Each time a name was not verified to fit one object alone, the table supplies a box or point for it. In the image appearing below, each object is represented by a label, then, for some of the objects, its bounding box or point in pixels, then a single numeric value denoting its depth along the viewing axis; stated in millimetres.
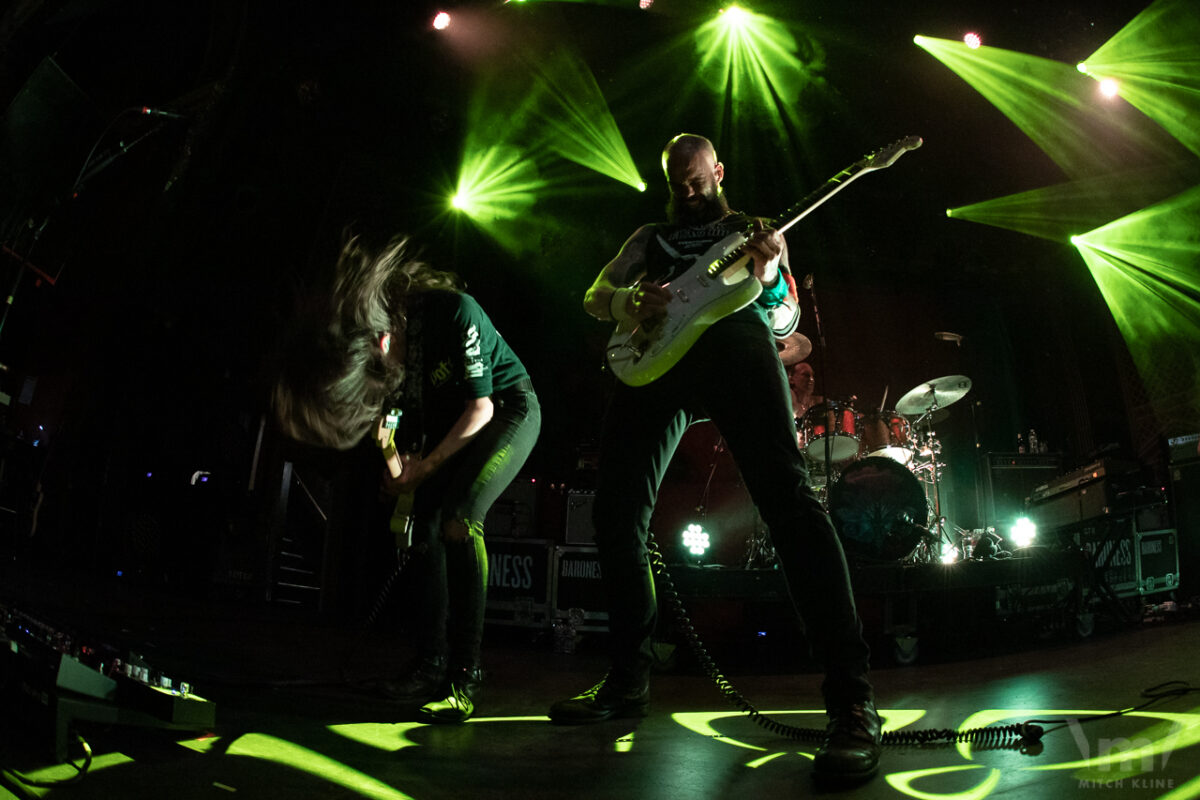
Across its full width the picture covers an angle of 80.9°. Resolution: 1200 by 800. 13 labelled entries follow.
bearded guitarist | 1913
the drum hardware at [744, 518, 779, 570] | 5627
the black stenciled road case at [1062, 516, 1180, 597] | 5500
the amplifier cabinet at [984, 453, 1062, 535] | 7973
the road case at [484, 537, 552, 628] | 5194
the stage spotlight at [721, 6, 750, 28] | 6266
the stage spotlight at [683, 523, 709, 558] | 6215
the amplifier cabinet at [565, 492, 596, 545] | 6258
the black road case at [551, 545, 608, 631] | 5039
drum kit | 4586
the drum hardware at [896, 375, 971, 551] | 6297
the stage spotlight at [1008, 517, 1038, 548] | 6743
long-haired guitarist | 2611
